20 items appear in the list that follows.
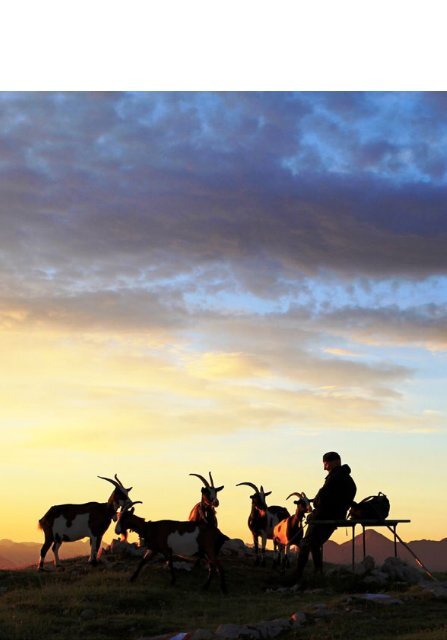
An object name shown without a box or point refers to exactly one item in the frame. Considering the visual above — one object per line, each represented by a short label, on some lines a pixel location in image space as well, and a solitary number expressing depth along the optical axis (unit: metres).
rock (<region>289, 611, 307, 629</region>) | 15.88
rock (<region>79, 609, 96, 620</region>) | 17.50
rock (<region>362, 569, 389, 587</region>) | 21.06
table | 21.59
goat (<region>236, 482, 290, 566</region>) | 25.81
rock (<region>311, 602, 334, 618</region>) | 16.48
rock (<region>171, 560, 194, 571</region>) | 22.91
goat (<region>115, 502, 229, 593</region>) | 21.87
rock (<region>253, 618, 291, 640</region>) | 15.45
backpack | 22.17
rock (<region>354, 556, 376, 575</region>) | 22.41
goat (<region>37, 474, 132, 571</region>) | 24.50
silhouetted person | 21.75
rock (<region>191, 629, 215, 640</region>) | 14.91
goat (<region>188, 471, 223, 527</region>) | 23.06
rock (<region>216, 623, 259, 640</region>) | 15.12
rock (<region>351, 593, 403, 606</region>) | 17.61
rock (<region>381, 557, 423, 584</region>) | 22.12
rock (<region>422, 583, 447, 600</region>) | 18.31
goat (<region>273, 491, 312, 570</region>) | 23.97
